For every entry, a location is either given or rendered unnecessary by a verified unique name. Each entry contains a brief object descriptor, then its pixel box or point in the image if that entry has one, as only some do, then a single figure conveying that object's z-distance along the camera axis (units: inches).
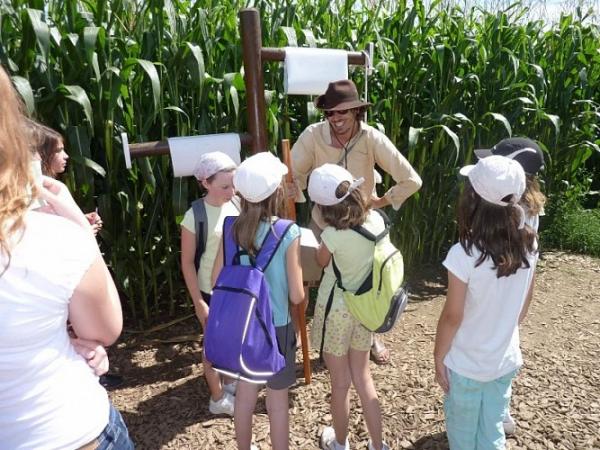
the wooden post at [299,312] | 93.0
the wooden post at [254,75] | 92.7
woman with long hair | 38.4
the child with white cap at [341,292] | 79.3
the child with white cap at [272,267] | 73.0
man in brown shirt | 105.3
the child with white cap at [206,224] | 87.3
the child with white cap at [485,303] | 68.9
